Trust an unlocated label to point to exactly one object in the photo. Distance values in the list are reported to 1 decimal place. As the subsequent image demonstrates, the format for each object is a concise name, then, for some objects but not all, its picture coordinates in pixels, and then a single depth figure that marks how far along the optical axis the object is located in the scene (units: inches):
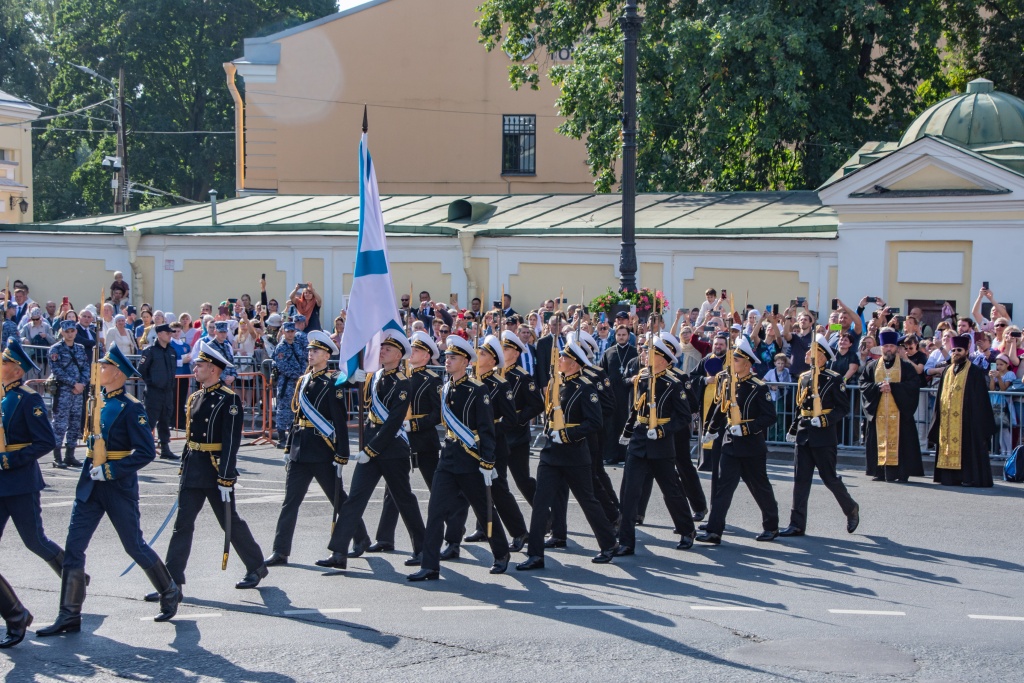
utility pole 1592.0
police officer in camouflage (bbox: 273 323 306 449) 647.1
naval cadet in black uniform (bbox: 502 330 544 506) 458.0
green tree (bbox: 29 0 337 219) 2117.4
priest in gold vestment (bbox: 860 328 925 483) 590.6
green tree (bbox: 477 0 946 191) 1061.8
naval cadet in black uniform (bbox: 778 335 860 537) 471.2
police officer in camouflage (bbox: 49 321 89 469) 623.8
